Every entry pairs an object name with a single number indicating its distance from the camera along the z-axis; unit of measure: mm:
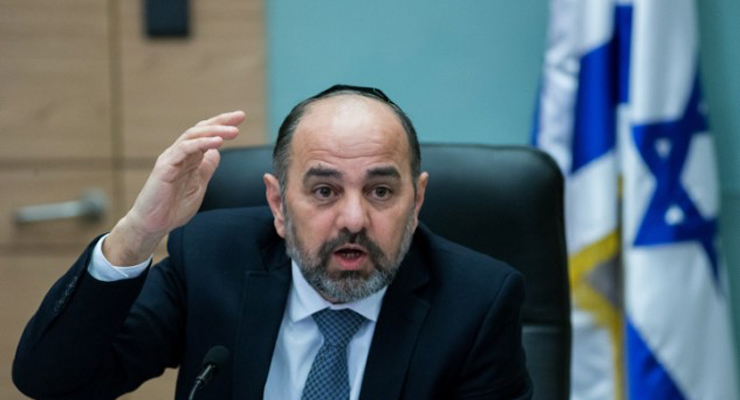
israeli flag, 4401
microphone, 3701
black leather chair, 3990
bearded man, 3830
